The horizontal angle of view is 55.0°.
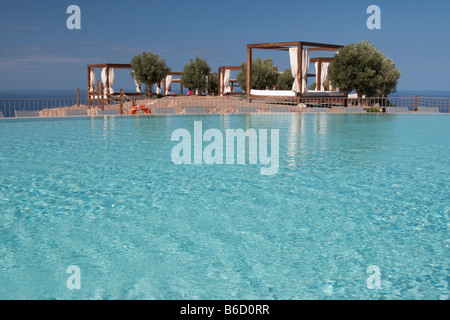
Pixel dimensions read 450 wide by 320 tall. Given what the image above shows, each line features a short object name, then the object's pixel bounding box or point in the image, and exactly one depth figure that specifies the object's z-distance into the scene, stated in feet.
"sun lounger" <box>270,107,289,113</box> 80.22
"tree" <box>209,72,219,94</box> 159.42
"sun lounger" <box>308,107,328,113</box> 79.25
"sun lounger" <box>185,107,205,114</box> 79.10
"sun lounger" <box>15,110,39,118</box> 64.34
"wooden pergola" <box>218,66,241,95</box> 130.31
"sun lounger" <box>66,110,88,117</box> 68.35
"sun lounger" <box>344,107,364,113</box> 79.00
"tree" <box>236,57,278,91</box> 135.85
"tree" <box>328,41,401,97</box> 90.22
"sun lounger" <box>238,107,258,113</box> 79.70
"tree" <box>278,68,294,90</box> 147.84
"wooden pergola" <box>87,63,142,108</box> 114.11
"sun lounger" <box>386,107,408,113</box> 79.41
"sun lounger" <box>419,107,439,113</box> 77.36
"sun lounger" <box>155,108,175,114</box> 75.66
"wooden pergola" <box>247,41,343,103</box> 85.97
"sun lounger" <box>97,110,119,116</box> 74.17
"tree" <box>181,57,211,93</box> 136.15
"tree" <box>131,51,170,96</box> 126.00
